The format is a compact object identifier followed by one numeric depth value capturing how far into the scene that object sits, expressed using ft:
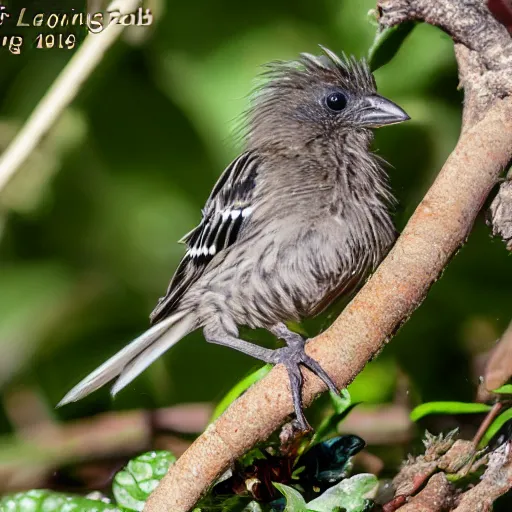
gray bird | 11.68
